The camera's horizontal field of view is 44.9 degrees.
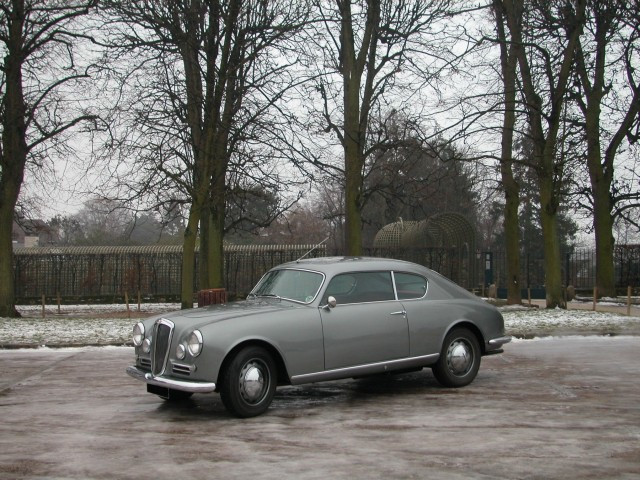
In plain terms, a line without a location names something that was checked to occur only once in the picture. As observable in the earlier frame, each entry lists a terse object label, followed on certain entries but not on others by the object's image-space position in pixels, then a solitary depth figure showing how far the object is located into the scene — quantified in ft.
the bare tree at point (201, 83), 63.00
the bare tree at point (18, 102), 71.46
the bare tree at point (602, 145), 77.10
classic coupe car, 25.84
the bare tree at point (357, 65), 68.13
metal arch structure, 98.99
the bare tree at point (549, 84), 66.74
